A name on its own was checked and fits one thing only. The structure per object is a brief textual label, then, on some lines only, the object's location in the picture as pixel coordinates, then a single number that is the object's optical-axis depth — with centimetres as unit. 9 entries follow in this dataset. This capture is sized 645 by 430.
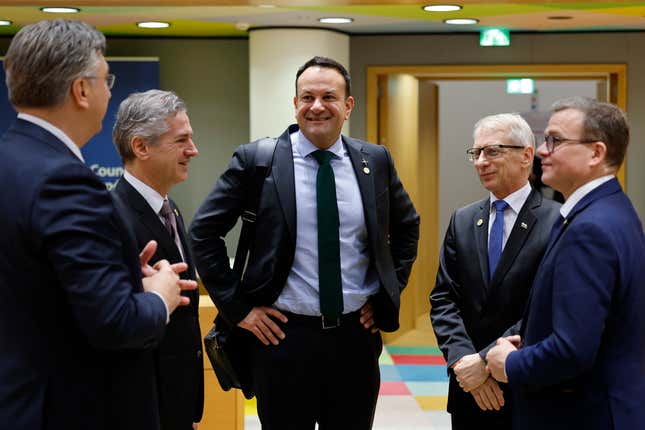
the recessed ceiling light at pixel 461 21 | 731
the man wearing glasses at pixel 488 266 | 320
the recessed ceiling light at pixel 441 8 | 642
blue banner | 789
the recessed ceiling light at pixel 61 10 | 669
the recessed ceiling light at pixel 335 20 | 721
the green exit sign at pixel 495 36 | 796
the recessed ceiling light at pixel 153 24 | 745
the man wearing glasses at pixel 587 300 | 235
